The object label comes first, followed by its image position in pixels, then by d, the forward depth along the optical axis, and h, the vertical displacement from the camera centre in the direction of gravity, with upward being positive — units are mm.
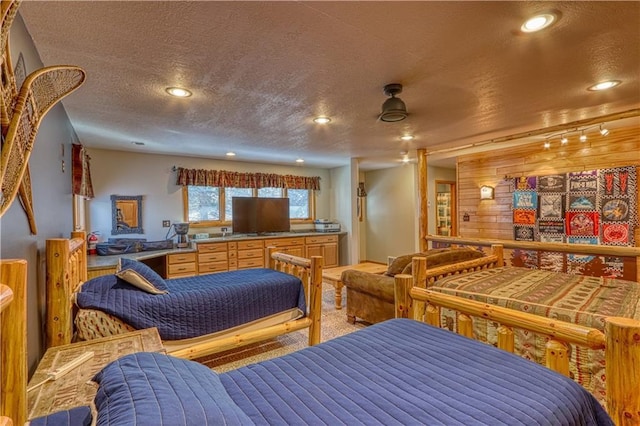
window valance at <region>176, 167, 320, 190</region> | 5371 +731
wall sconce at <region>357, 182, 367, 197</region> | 6346 +497
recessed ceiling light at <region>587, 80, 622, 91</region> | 2439 +1039
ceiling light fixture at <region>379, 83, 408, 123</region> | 2400 +873
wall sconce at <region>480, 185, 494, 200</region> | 5449 +336
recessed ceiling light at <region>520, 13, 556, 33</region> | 1554 +1017
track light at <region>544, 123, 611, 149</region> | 3807 +1057
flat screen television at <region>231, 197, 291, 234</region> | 5805 +10
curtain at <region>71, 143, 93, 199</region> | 3113 +536
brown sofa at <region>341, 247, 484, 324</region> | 2998 -780
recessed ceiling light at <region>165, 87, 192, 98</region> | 2442 +1057
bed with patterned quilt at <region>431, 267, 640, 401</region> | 1771 -648
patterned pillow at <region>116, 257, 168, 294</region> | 2391 -491
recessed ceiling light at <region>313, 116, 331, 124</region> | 3289 +1068
